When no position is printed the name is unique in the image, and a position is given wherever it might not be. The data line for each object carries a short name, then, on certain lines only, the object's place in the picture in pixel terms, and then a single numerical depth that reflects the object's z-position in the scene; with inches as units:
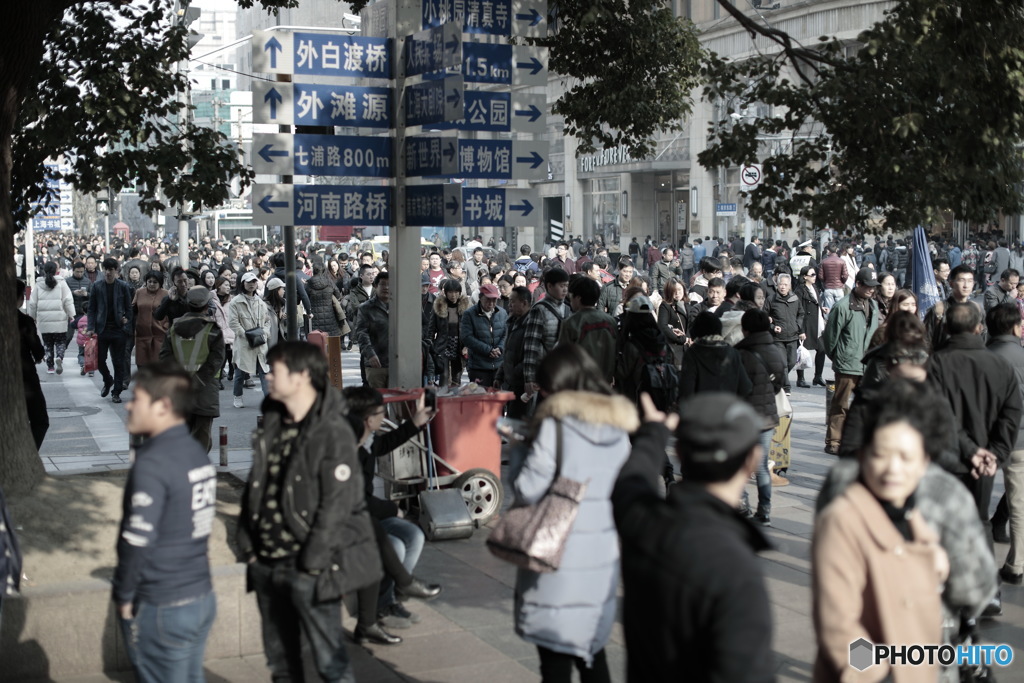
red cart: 354.3
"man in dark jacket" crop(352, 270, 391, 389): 472.7
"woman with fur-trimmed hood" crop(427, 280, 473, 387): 558.6
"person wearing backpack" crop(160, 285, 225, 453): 390.6
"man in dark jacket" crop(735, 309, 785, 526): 345.7
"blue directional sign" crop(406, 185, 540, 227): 346.9
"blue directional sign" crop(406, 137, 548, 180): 346.6
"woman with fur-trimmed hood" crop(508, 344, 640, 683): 172.4
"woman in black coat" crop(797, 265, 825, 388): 655.1
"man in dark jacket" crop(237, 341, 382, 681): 178.7
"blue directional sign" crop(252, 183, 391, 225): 350.9
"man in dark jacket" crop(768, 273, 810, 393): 590.9
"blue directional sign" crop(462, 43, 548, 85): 362.9
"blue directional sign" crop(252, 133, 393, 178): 344.5
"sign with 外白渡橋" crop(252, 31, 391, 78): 342.0
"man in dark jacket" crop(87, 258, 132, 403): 651.5
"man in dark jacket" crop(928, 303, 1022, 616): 259.0
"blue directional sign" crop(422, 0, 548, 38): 365.1
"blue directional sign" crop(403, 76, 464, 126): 335.0
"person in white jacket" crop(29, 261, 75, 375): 758.5
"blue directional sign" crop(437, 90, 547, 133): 360.8
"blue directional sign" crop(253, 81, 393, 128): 343.9
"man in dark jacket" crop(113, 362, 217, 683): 166.6
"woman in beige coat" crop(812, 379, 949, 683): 136.6
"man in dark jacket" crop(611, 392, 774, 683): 112.1
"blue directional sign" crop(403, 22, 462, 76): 332.5
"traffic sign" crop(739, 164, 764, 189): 948.9
